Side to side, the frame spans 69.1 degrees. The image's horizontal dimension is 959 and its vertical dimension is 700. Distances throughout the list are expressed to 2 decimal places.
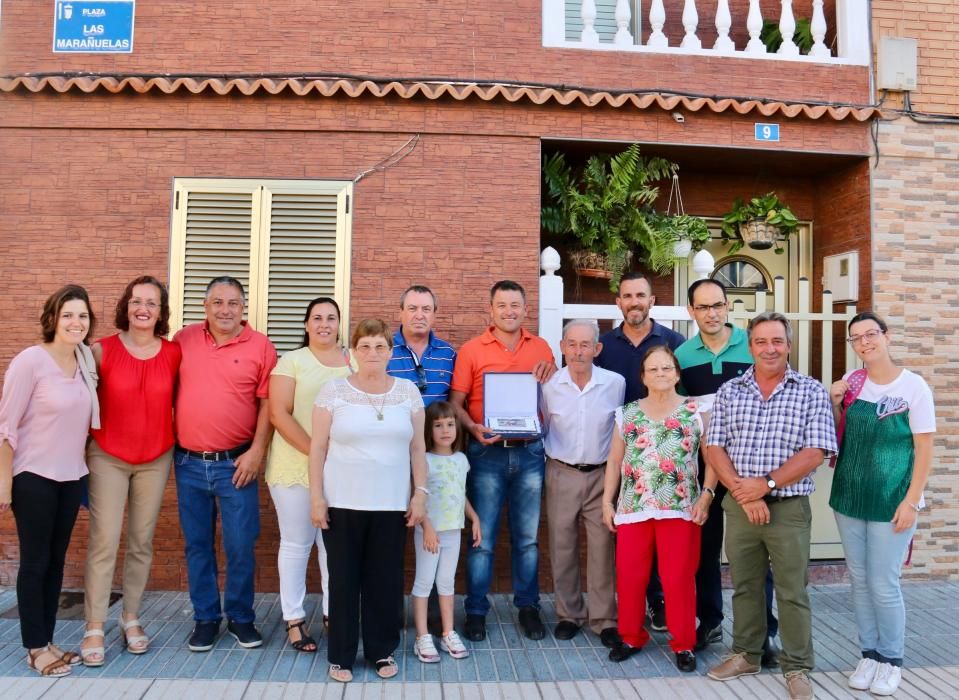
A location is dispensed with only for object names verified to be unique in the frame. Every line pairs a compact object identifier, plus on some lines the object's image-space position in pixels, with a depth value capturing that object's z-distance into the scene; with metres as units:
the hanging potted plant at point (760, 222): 6.18
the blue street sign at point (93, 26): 5.52
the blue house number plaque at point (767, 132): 5.73
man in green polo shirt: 4.20
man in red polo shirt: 4.11
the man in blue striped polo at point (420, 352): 4.34
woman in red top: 3.99
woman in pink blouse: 3.69
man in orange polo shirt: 4.39
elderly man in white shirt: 4.29
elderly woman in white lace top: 3.66
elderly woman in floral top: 3.88
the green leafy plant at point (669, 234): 5.88
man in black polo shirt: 4.45
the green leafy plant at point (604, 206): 5.73
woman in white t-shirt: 3.66
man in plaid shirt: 3.61
